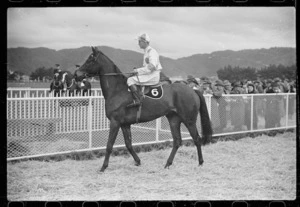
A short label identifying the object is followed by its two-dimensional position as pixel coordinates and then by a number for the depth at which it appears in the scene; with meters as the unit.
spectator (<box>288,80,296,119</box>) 10.36
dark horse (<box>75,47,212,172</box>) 5.65
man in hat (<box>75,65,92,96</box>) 12.43
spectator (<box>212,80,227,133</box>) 8.82
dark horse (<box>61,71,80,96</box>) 11.27
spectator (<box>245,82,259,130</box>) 9.63
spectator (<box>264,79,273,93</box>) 10.38
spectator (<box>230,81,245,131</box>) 9.22
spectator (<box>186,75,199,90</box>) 8.42
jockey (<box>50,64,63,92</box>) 12.18
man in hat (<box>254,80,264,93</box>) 10.47
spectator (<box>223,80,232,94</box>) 9.66
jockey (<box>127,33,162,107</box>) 5.60
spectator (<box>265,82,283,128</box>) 9.95
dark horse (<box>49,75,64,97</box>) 11.98
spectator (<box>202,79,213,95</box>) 9.22
